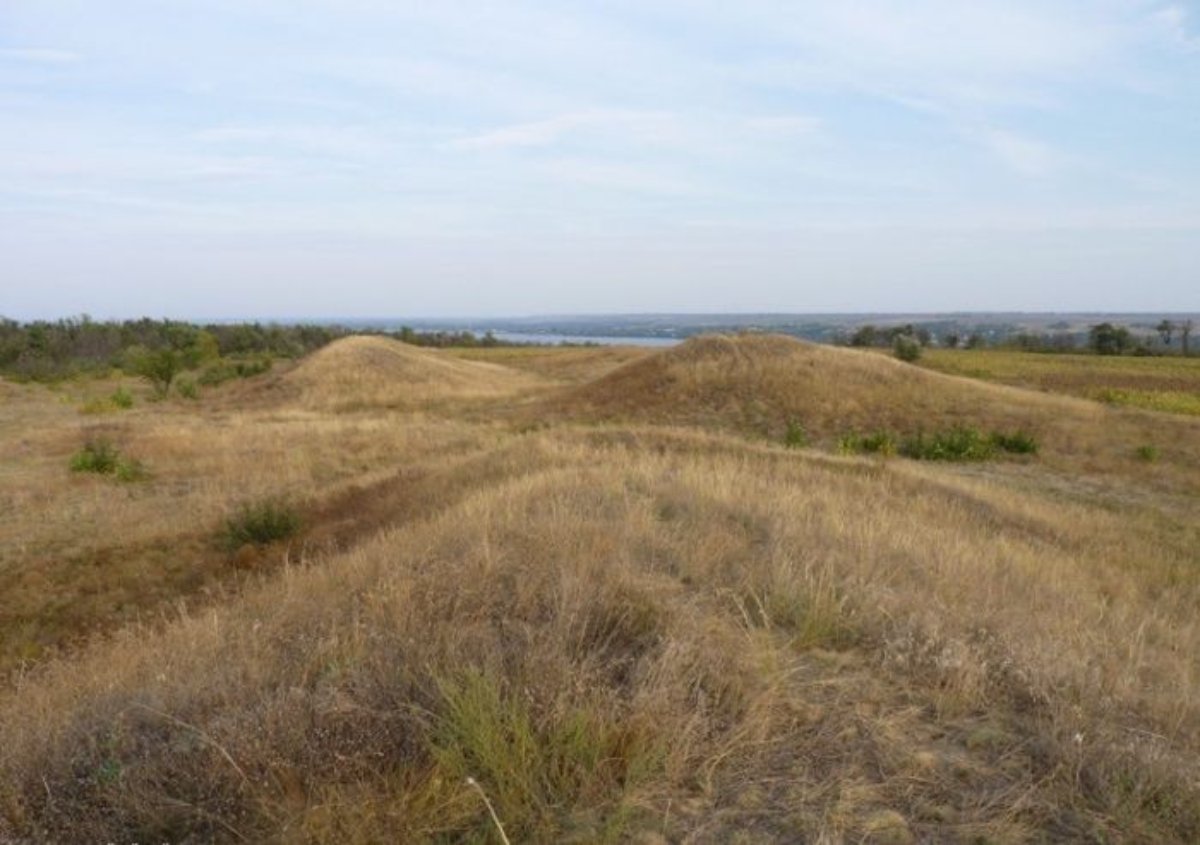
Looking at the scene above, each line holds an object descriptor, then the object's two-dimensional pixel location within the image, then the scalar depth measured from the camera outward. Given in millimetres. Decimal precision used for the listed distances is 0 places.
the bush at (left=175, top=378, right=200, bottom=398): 37781
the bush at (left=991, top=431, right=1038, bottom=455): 21766
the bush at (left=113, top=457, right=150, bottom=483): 16234
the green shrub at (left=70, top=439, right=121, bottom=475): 16750
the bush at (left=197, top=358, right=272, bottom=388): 44188
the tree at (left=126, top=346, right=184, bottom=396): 37188
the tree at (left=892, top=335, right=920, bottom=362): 50338
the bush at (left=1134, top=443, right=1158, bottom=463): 20375
